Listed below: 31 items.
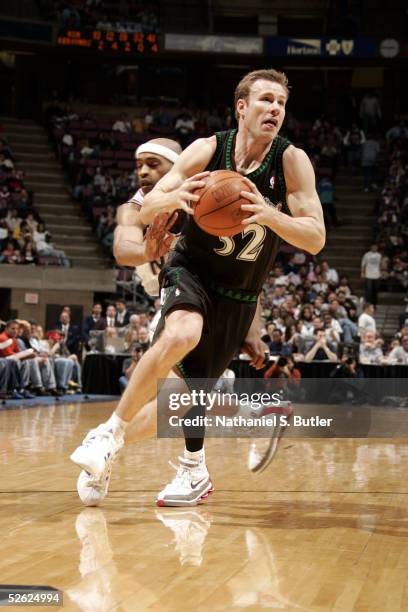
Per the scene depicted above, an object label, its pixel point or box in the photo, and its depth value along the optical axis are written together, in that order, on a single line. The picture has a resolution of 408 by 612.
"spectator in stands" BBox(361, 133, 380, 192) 24.30
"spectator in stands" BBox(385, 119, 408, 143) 24.95
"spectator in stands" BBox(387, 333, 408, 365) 14.70
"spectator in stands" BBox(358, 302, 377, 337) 16.23
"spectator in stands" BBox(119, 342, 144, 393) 14.05
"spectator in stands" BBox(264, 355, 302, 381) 13.30
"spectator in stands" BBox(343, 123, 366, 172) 25.38
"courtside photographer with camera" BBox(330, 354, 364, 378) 14.29
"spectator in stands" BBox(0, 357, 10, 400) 12.48
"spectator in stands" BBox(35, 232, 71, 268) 19.42
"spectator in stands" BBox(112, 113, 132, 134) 24.66
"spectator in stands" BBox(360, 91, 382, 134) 26.31
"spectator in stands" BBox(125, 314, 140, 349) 15.09
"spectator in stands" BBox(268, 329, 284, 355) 14.67
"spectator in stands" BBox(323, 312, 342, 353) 15.02
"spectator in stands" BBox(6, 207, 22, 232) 19.75
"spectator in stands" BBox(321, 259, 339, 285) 19.11
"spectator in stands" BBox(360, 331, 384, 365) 14.91
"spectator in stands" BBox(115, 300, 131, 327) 16.44
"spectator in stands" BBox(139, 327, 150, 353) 14.72
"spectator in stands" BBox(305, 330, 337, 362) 14.63
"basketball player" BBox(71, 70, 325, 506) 4.19
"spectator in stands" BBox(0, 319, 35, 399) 12.75
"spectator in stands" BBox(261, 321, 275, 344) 14.91
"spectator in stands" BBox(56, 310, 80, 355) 16.08
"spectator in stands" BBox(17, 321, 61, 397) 13.28
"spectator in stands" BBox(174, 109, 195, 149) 24.48
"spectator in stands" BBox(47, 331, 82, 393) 14.23
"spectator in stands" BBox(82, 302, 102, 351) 16.34
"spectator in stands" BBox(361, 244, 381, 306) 19.62
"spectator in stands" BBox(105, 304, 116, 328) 16.23
